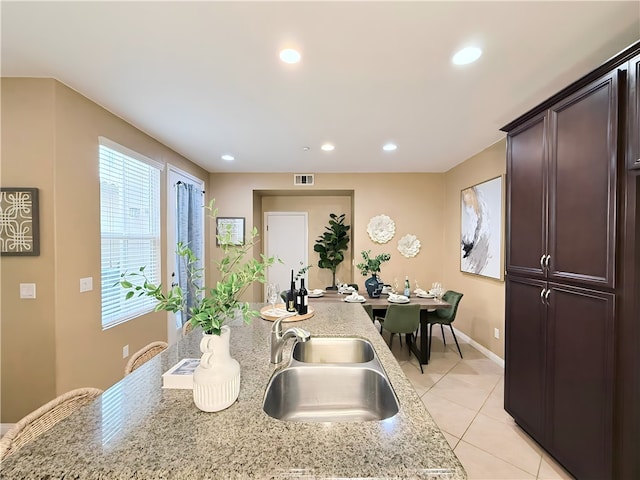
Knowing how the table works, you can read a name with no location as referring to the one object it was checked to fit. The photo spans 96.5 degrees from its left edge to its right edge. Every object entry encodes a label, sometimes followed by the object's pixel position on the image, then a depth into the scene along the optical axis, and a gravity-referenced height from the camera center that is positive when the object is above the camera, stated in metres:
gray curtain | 3.79 +0.23
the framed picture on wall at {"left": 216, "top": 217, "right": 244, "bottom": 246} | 4.91 +0.21
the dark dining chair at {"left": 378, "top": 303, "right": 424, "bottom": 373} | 3.10 -0.90
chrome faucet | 1.26 -0.47
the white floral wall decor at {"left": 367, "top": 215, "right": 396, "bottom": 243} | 4.89 +0.15
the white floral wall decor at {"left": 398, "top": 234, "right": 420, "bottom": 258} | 4.89 -0.16
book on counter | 1.06 -0.53
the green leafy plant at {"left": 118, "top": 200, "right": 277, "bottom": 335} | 0.91 -0.20
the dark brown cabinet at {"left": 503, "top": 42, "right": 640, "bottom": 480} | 1.40 -0.20
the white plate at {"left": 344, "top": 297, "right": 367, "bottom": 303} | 3.33 -0.75
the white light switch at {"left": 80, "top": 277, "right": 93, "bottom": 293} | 2.28 -0.38
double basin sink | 1.21 -0.67
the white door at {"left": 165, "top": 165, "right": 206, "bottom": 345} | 3.59 +0.00
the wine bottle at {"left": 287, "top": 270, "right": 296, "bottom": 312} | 2.02 -0.45
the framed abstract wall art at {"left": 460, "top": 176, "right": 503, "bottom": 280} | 3.38 +0.10
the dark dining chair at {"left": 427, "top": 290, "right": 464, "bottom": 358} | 3.49 -0.97
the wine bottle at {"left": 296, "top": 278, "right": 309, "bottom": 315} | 1.99 -0.45
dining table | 3.29 -0.79
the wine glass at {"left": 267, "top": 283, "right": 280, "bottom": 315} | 1.99 -0.40
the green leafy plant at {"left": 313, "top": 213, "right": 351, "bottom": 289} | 5.45 -0.17
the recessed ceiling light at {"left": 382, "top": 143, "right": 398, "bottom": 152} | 3.47 +1.13
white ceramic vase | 0.91 -0.45
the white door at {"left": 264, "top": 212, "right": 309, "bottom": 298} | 5.73 +0.01
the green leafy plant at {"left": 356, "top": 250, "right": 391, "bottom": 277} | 3.69 -0.36
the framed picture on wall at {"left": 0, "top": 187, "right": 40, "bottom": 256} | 2.01 +0.12
